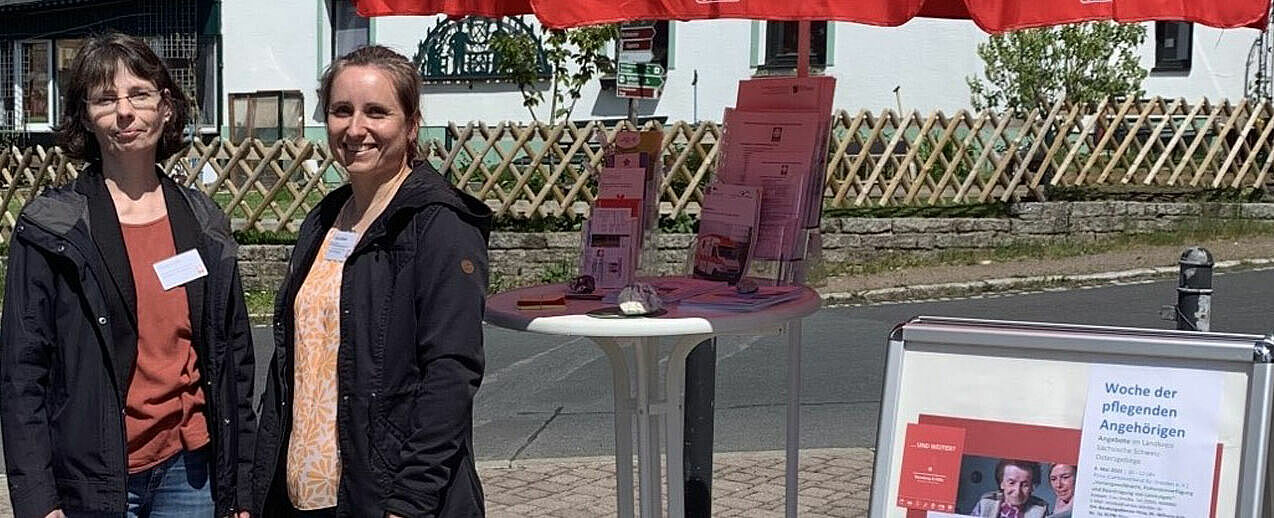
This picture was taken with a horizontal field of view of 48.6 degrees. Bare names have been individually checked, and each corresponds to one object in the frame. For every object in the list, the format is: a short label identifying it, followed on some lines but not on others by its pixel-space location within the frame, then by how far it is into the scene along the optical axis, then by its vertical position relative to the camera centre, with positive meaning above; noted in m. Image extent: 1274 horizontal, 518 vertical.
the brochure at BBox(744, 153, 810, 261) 3.63 -0.15
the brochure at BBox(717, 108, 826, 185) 3.66 +0.02
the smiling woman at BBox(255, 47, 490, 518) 2.59 -0.38
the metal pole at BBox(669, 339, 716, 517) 3.98 -0.82
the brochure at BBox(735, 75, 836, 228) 3.67 +0.11
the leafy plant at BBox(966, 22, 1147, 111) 16.08 +1.09
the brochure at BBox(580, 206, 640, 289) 3.65 -0.29
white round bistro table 3.17 -0.52
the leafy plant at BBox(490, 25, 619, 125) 14.29 +0.86
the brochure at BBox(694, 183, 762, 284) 3.68 -0.23
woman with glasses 2.79 -0.43
